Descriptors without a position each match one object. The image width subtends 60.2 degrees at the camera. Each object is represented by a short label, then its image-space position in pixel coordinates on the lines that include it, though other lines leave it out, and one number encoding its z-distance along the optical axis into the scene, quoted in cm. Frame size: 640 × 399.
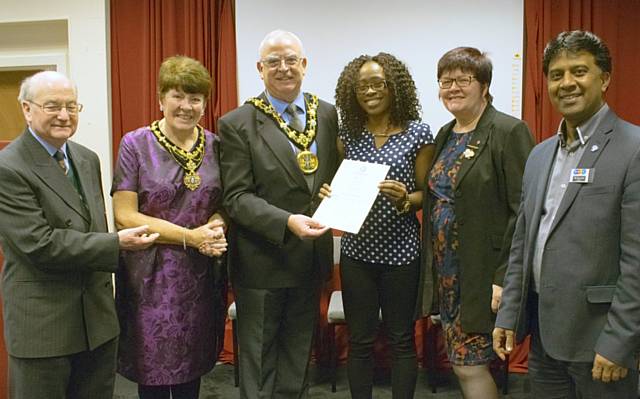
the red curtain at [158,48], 392
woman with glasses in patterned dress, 213
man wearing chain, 223
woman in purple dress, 217
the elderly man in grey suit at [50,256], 180
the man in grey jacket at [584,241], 148
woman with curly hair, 233
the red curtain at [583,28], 357
